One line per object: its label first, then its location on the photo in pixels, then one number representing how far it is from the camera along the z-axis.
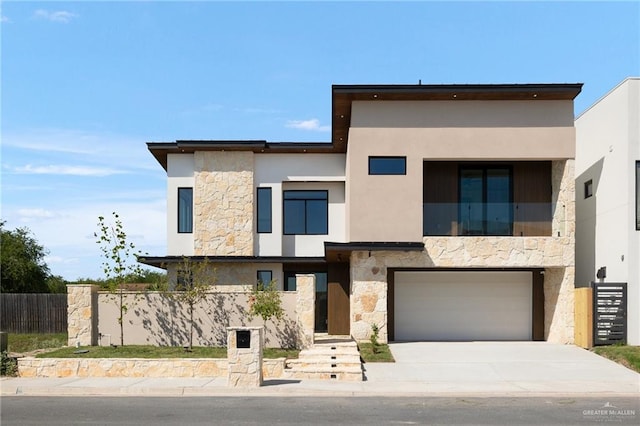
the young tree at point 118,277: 21.84
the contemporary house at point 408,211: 22.09
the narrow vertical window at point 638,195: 20.52
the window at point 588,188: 24.03
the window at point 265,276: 26.98
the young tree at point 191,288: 21.58
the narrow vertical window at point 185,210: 27.28
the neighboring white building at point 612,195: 20.59
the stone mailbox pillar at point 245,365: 15.18
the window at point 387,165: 22.38
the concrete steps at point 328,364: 16.48
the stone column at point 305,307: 21.23
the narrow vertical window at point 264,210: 27.25
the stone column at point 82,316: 21.72
